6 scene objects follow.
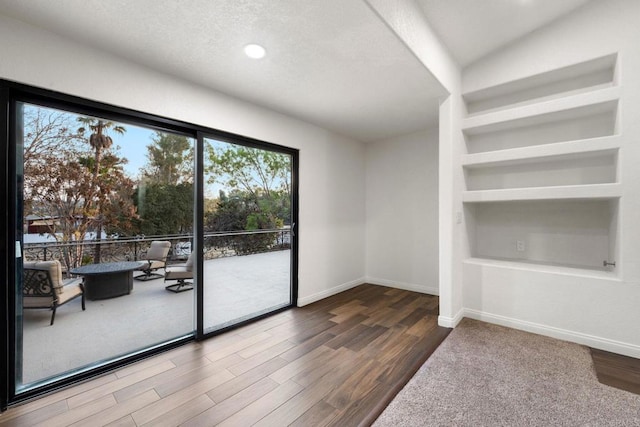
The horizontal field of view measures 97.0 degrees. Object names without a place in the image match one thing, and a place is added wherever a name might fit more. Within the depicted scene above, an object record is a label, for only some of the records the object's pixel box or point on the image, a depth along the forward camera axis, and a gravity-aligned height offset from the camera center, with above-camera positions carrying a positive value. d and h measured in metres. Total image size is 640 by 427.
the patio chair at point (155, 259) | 2.47 -0.37
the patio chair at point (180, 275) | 2.66 -0.56
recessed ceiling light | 2.09 +1.25
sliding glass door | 1.84 -0.13
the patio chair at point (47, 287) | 1.89 -0.49
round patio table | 2.18 -0.49
